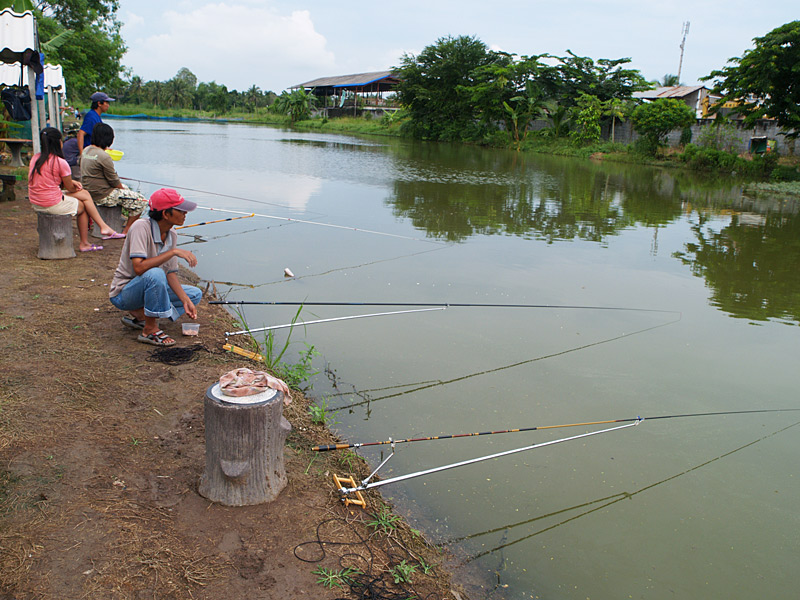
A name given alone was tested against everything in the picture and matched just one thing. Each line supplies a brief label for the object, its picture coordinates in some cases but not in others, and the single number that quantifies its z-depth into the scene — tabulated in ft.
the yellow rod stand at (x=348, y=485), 9.18
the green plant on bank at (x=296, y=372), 13.87
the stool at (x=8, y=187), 28.68
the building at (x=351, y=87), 171.83
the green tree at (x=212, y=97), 240.73
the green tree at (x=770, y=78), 65.92
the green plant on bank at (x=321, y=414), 12.10
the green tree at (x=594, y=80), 107.76
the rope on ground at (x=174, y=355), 12.89
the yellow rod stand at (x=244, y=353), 13.92
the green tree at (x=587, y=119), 101.30
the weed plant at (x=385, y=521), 8.84
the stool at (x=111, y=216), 23.85
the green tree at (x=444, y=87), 133.90
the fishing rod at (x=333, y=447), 10.12
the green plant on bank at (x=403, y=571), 7.82
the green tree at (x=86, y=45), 77.04
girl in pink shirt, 19.03
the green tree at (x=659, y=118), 86.87
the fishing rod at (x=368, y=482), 9.29
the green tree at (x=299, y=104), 187.32
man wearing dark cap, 22.70
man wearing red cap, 12.53
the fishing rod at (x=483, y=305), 15.84
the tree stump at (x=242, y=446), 8.07
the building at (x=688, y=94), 121.49
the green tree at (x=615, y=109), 100.07
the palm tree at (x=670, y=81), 178.40
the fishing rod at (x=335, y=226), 31.04
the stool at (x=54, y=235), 19.06
